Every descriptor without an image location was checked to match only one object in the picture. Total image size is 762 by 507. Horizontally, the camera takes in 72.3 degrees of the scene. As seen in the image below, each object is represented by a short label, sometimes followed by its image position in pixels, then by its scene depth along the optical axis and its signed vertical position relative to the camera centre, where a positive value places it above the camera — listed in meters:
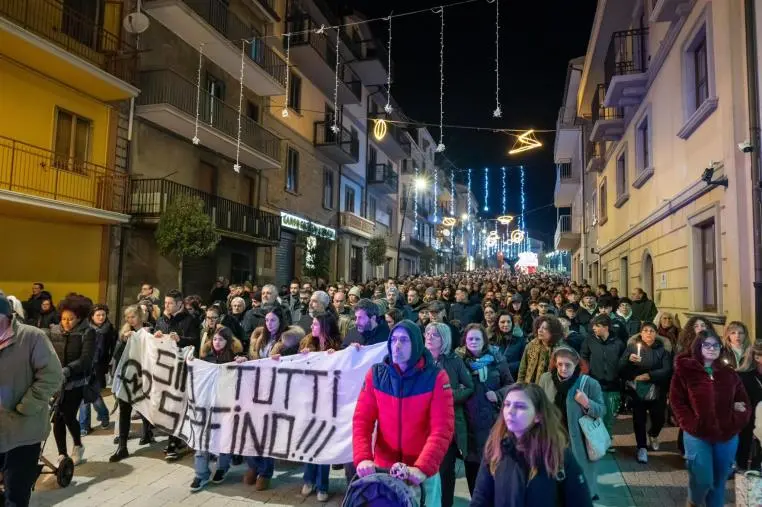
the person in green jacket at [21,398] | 3.66 -0.79
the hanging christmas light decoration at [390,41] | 11.61 +6.01
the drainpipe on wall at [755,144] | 7.41 +2.33
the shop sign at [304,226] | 21.75 +2.99
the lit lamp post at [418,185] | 30.93 +7.39
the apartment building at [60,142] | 11.52 +3.55
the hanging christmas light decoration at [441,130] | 11.04 +4.55
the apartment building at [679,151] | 8.04 +3.09
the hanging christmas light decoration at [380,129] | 18.17 +5.78
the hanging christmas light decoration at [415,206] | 44.68 +7.66
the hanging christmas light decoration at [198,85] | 15.96 +6.50
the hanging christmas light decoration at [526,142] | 13.44 +4.07
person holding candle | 6.14 -0.89
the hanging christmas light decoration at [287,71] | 20.59 +8.79
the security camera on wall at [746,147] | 7.64 +2.29
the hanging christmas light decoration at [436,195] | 50.04 +10.24
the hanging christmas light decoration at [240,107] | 17.55 +6.66
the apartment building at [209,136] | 14.90 +4.95
